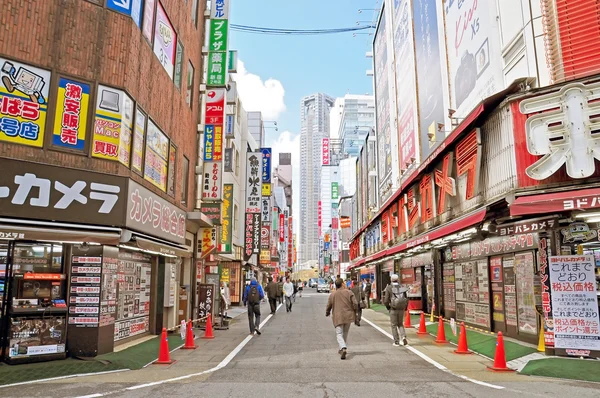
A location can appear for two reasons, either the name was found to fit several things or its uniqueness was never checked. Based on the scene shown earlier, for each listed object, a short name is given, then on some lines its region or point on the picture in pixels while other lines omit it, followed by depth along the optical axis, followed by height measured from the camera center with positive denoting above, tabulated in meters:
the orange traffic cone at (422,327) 15.55 -1.81
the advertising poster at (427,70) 20.20 +9.21
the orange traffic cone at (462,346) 11.30 -1.75
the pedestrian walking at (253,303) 15.37 -1.03
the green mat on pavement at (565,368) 8.41 -1.76
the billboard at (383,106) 33.34 +12.74
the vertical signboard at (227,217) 27.80 +3.25
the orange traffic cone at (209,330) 14.69 -1.83
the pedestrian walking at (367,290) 28.26 -1.08
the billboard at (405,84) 24.64 +10.62
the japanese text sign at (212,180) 18.95 +3.61
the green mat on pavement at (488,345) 10.74 -1.82
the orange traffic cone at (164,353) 10.14 -1.76
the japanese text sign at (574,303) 9.70 -0.61
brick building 9.47 +2.11
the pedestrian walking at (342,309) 11.04 -0.87
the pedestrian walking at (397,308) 12.79 -0.96
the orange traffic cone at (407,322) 17.85 -1.87
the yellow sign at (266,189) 42.69 +7.53
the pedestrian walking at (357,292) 18.02 -0.82
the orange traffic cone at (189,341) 12.43 -1.84
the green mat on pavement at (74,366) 8.43 -1.86
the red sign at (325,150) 157.50 +40.10
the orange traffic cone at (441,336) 13.04 -1.75
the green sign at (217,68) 19.17 +8.19
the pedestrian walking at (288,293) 26.11 -1.18
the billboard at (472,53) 14.18 +7.28
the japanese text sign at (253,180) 34.81 +6.72
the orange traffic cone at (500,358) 9.14 -1.65
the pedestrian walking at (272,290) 22.64 -0.88
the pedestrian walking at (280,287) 32.42 -1.06
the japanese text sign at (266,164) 40.62 +9.27
